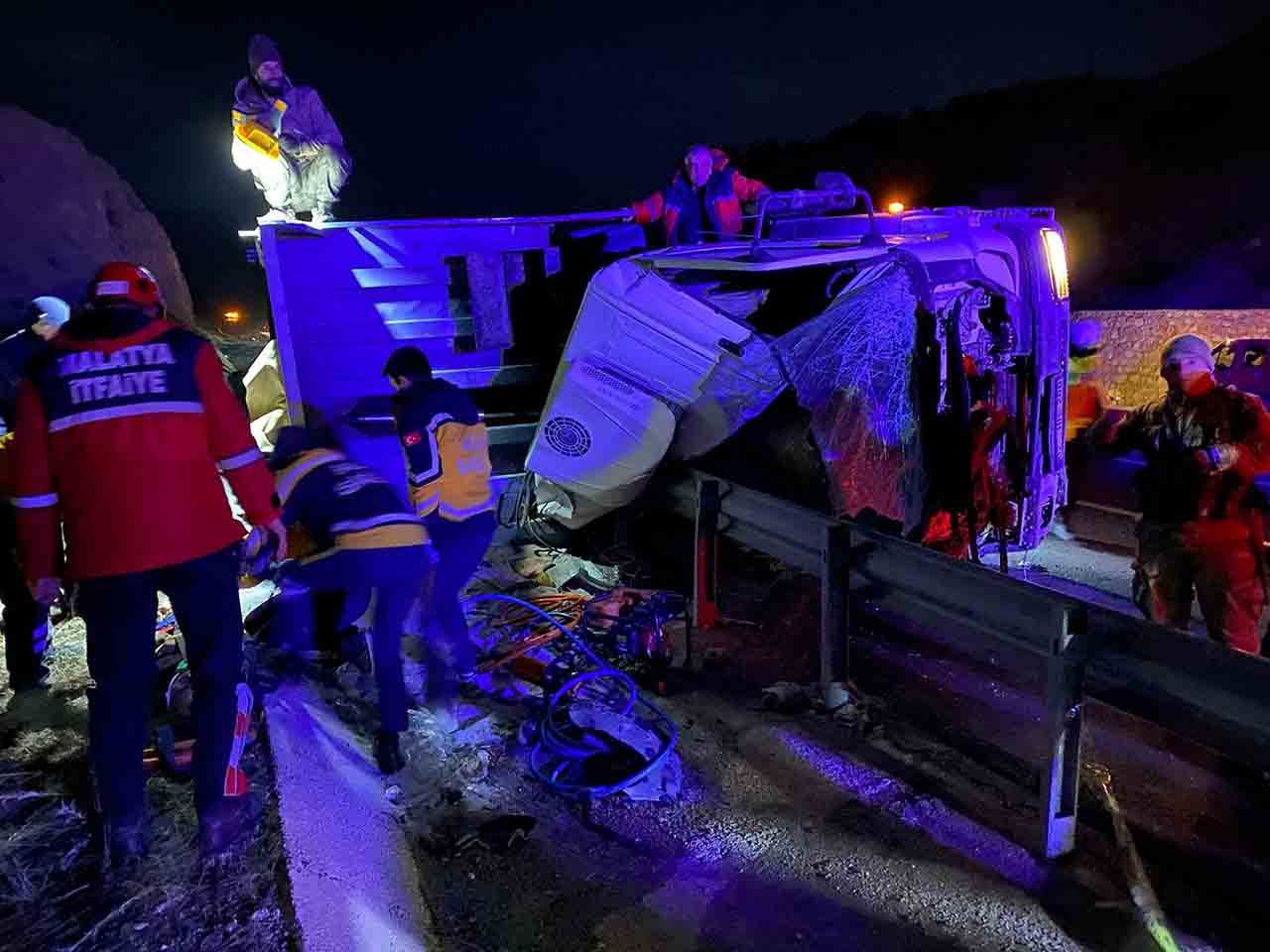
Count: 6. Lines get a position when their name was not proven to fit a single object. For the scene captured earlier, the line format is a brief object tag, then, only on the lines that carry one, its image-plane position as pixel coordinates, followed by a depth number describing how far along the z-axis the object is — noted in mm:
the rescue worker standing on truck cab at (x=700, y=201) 7176
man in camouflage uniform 4023
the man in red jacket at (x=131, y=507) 2609
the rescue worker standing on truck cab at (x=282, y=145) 6496
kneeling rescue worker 3500
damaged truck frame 4957
